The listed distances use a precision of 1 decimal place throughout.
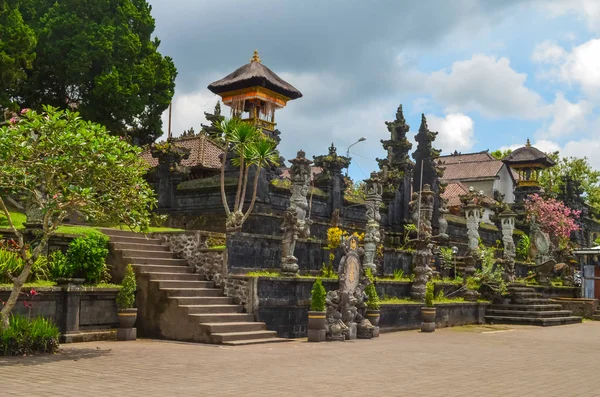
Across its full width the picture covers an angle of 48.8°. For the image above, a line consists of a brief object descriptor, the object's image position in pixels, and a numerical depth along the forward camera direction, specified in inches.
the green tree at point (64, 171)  490.0
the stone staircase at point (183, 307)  637.3
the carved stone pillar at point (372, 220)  902.4
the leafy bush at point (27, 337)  483.2
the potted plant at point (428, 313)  860.0
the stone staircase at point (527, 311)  1038.4
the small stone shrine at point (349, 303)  708.0
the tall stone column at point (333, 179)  1122.0
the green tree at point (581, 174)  2268.7
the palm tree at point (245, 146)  850.8
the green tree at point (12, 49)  1016.9
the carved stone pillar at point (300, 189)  825.5
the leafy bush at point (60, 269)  634.2
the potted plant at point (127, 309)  641.6
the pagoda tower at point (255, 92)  1098.7
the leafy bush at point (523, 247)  1547.9
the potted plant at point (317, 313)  677.9
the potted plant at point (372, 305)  766.5
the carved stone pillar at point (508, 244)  1181.1
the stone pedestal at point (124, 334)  641.0
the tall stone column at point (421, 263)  931.3
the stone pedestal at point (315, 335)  679.7
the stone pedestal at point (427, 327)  858.8
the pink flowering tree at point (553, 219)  1594.5
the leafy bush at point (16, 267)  584.4
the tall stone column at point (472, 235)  1073.1
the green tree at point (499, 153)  2780.5
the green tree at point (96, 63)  1111.0
